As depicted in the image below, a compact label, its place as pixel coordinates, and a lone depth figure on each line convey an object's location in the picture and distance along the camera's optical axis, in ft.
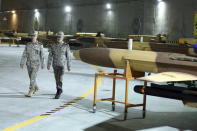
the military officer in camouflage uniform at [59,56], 34.71
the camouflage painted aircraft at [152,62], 24.79
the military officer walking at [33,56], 35.70
